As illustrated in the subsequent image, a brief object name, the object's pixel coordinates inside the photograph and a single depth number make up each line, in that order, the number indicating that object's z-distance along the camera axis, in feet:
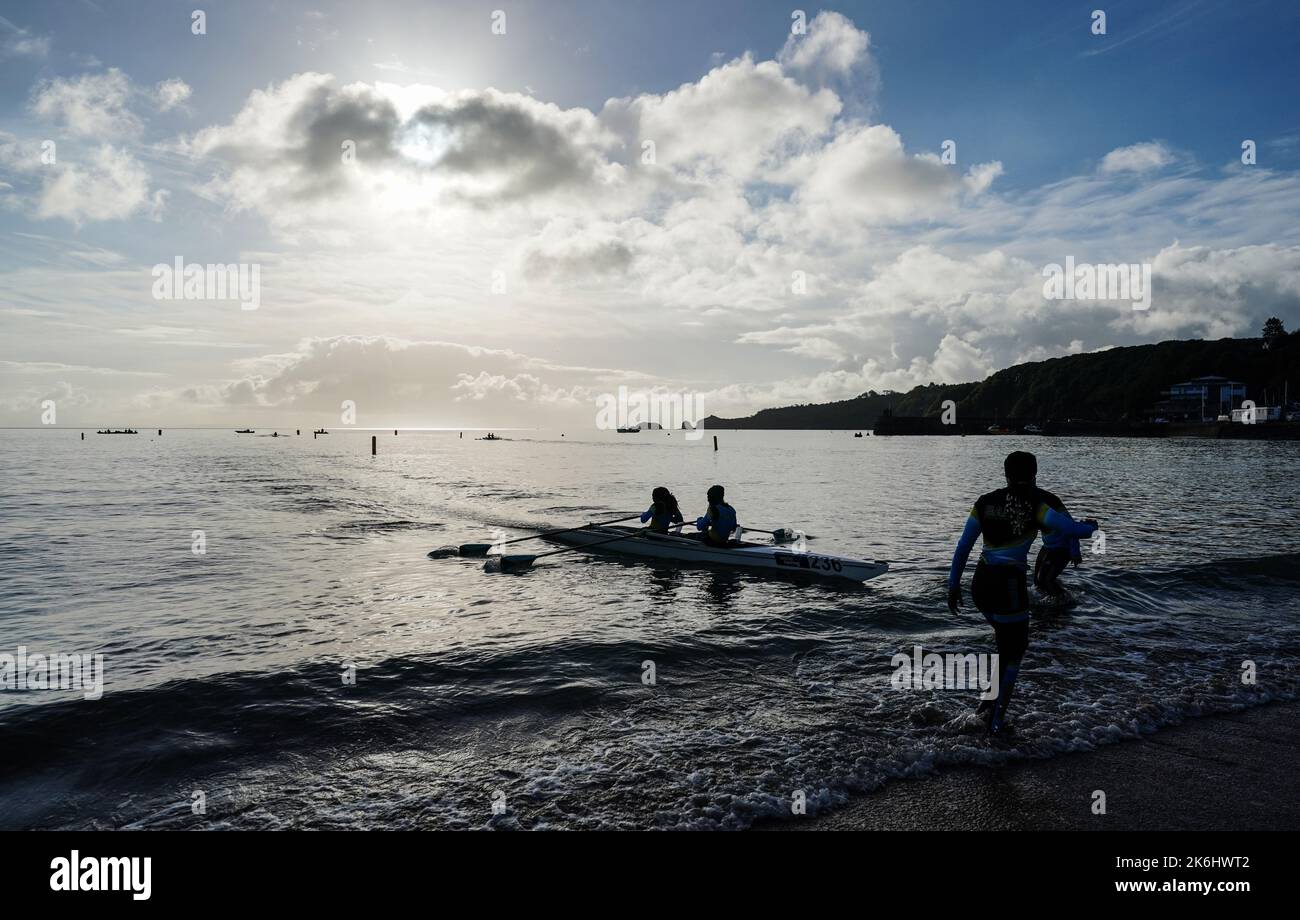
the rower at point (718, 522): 59.77
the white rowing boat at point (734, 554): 53.31
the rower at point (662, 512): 64.95
